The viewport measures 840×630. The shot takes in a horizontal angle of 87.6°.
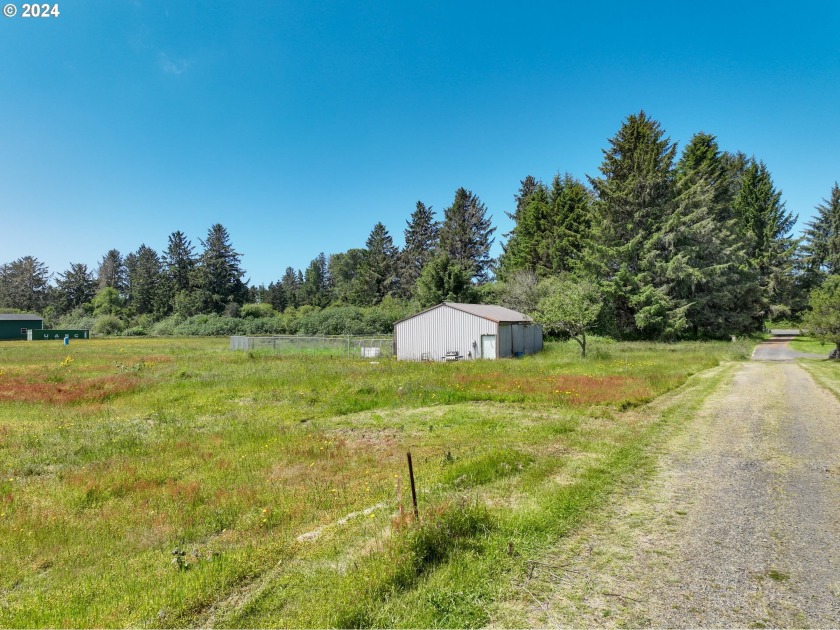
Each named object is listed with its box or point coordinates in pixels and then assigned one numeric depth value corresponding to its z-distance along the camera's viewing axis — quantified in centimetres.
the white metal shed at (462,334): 3019
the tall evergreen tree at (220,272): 8881
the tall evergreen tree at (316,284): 9742
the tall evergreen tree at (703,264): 4038
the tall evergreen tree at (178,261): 9506
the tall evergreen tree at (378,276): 7894
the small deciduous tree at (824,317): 2439
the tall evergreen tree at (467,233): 7062
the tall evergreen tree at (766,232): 5256
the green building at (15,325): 7038
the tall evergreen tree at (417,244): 7705
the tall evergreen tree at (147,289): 9462
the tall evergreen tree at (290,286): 11088
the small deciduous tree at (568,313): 2841
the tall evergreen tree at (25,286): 10888
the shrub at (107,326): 7994
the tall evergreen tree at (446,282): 5162
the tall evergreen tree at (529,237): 5619
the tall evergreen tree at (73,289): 10619
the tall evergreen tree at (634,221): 4069
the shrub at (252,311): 8272
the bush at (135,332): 7725
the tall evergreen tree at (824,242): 5503
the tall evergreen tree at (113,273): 12181
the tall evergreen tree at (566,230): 5078
